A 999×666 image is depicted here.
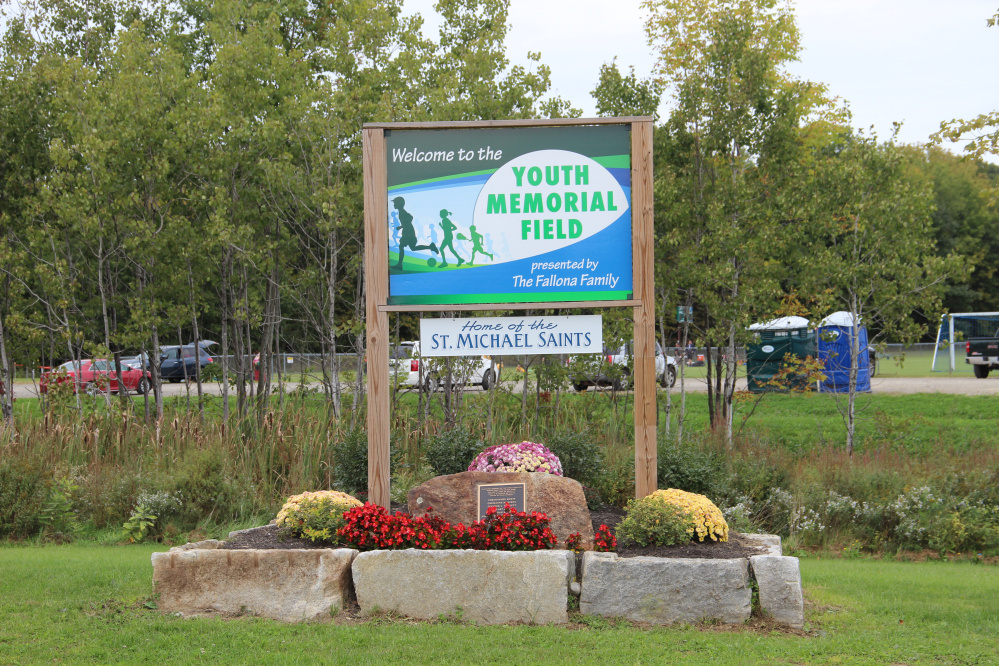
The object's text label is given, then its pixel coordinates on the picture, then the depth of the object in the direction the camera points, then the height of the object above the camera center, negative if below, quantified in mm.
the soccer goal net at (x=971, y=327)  28727 +266
